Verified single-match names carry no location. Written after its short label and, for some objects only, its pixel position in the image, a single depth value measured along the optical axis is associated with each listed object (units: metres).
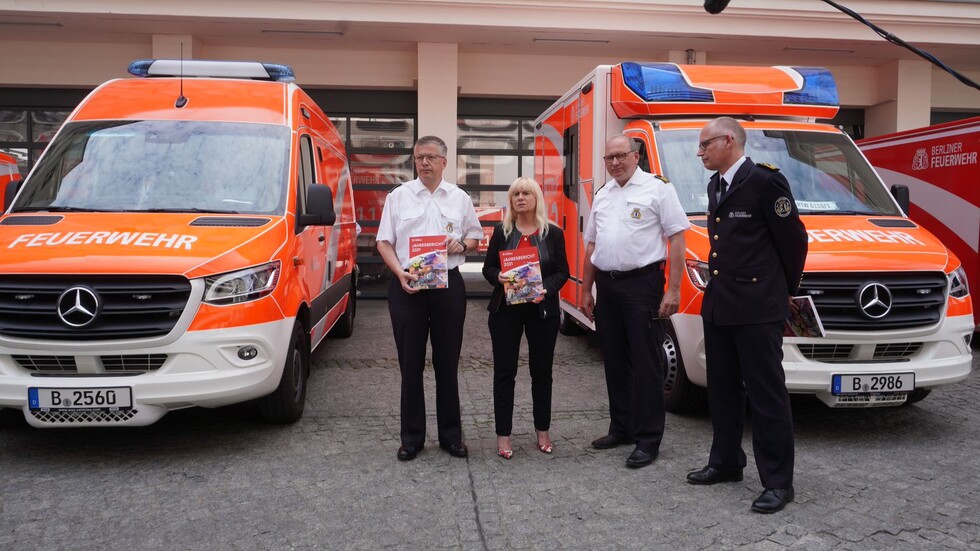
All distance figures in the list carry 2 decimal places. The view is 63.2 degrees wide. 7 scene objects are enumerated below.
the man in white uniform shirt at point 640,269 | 4.61
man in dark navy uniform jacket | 3.93
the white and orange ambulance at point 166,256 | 4.39
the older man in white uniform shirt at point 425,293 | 4.62
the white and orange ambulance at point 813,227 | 4.89
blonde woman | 4.60
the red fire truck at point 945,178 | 8.20
